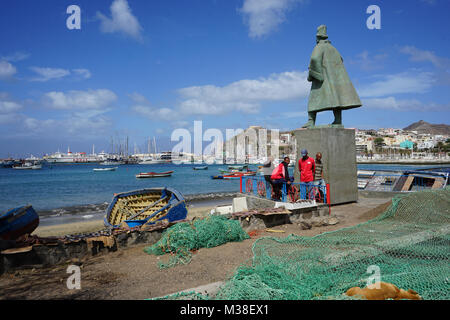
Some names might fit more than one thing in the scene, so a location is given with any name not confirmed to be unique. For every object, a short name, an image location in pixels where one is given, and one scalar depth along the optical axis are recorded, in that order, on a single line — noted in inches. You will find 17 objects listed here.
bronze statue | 385.4
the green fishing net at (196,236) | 251.8
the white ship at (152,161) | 5925.2
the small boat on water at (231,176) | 2125.9
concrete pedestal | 375.6
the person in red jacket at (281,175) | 369.7
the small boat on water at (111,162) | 5689.0
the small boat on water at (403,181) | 473.1
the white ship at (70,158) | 6875.0
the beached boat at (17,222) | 267.9
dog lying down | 115.2
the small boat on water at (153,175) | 2398.1
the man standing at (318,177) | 365.1
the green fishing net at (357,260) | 132.7
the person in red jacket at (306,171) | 356.5
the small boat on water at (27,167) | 4414.4
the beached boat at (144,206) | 440.1
